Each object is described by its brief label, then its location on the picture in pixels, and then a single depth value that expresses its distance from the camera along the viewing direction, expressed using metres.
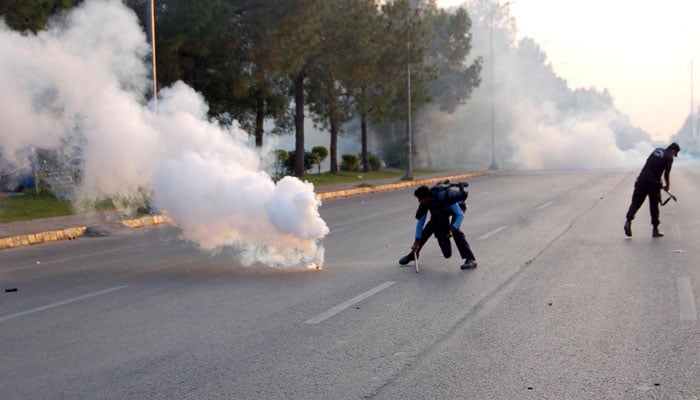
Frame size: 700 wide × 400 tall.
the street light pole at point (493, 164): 59.39
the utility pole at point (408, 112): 41.44
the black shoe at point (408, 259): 11.29
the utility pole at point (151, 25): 21.47
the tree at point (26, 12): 17.35
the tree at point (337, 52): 39.38
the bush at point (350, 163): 47.94
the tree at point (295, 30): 30.34
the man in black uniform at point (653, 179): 14.12
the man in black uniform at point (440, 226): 10.98
